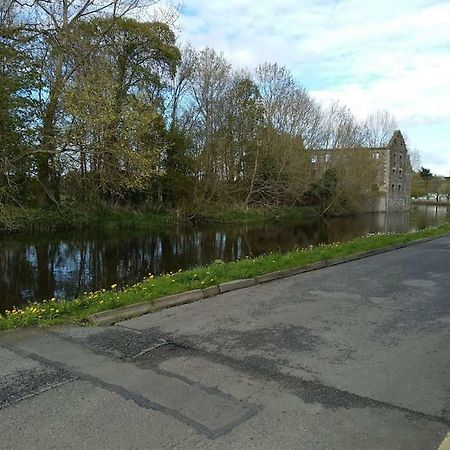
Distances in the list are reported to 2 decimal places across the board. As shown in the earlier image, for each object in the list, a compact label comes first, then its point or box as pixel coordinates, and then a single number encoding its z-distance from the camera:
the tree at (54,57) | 16.05
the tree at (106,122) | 15.32
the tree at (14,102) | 15.08
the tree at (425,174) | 101.92
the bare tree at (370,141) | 55.28
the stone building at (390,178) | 55.54
